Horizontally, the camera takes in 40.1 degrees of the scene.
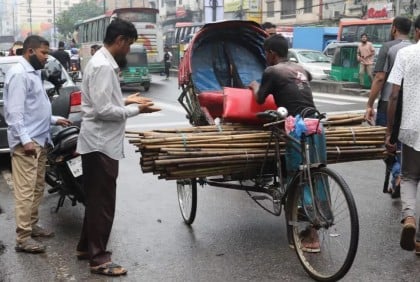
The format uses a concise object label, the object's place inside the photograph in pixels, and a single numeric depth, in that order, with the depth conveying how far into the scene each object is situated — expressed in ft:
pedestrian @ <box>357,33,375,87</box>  59.72
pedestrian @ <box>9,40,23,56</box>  45.88
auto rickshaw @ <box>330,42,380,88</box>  65.26
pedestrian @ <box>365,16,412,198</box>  18.99
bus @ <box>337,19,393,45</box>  86.07
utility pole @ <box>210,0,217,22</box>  78.21
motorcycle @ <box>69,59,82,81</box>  38.01
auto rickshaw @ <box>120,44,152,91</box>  71.31
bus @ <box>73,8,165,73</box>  85.76
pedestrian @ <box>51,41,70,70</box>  66.08
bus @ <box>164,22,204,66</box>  116.47
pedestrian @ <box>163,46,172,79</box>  93.48
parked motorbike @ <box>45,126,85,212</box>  17.54
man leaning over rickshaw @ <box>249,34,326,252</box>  14.90
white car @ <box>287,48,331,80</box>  73.14
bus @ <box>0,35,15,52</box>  194.95
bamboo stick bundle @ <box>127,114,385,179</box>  14.06
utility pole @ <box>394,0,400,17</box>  109.04
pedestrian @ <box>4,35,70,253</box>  14.99
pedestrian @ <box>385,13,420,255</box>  14.14
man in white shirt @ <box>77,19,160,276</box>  12.97
